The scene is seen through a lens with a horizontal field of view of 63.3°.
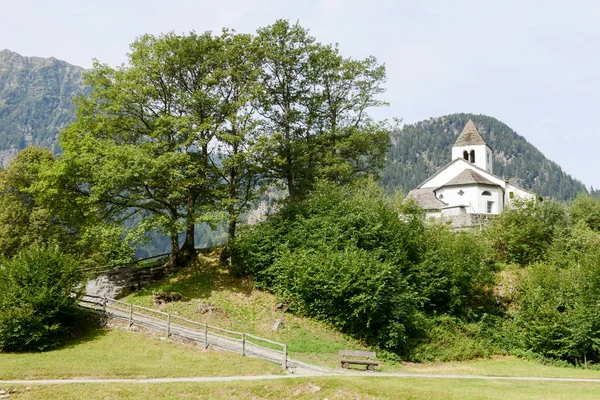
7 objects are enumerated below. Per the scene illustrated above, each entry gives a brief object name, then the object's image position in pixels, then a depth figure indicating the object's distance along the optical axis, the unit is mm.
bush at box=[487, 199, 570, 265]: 35406
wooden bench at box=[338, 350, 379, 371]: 22469
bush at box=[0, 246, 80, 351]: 23484
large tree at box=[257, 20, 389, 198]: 36312
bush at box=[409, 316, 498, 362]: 27016
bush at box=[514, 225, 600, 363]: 27234
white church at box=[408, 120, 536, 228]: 52219
